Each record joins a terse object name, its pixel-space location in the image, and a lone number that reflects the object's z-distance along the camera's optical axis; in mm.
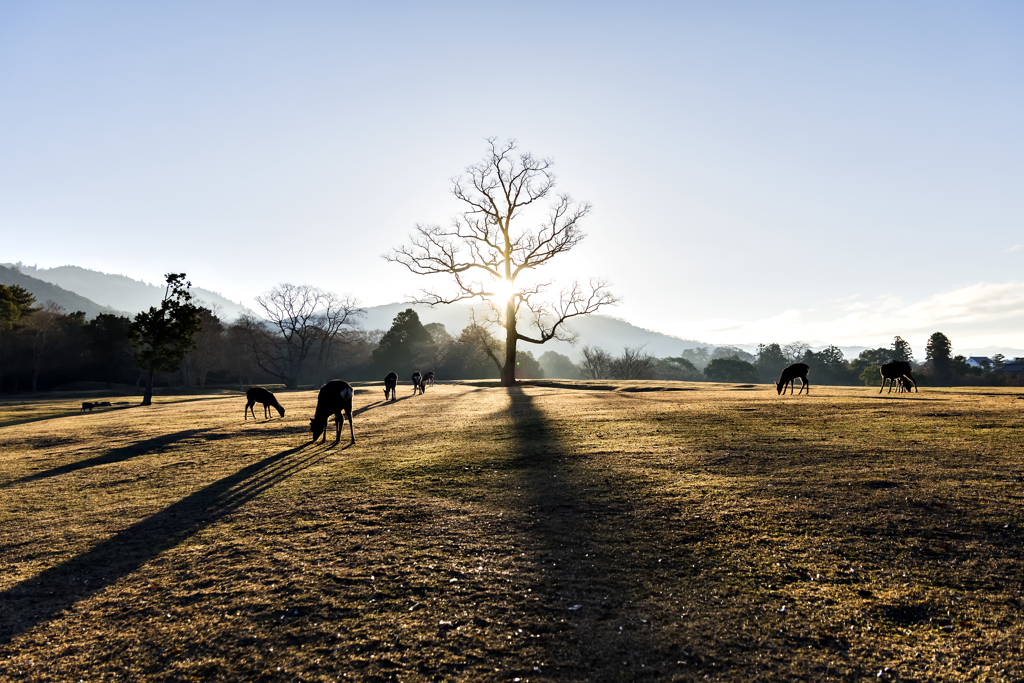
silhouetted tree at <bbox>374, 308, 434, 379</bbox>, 96250
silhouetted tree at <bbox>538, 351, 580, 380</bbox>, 161625
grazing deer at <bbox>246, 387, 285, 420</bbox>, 23234
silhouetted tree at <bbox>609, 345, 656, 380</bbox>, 101312
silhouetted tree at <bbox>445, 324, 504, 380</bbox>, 99800
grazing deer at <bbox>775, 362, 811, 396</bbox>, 28203
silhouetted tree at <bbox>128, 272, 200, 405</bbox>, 39375
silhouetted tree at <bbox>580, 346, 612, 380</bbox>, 108562
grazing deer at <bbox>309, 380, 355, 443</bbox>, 15728
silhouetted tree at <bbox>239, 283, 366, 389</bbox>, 79750
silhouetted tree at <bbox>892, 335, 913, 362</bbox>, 102750
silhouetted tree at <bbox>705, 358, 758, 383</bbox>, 108625
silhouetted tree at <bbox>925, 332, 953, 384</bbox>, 87562
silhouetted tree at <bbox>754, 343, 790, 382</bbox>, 127175
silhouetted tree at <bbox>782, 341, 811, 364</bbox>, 149225
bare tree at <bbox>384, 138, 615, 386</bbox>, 44062
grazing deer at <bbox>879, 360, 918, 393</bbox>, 25281
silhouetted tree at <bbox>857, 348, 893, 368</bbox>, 104944
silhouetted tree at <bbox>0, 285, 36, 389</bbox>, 58750
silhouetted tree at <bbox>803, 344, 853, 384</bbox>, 110062
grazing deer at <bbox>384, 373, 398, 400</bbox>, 34734
